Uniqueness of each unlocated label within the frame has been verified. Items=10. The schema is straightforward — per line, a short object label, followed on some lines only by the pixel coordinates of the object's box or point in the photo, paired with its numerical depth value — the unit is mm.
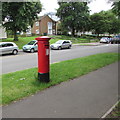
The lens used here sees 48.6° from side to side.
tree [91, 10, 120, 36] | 45875
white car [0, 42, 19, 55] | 14127
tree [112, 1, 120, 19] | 13281
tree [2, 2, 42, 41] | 21109
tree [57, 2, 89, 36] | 44719
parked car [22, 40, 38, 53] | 16922
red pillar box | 5008
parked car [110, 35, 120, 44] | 35647
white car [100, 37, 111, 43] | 36138
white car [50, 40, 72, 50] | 20703
